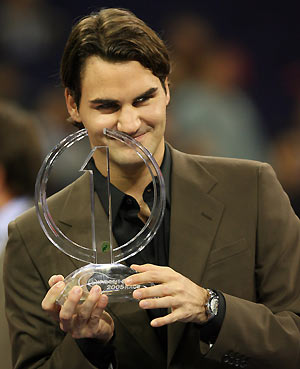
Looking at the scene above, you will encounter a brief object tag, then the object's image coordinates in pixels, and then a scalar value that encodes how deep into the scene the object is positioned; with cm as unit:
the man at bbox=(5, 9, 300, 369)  609
